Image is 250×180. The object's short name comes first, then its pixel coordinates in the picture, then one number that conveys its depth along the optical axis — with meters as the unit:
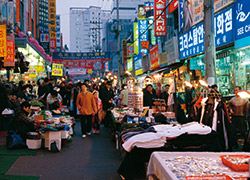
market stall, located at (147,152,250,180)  3.51
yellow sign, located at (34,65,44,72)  25.10
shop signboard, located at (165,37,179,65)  16.41
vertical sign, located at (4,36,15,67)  13.49
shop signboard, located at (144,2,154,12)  30.45
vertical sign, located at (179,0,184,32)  15.76
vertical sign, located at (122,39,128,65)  34.25
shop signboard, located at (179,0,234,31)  11.59
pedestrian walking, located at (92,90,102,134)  13.10
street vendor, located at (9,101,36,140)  9.48
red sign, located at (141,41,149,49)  26.80
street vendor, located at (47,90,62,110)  12.72
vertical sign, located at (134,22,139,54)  32.73
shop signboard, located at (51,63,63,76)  36.00
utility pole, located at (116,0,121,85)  30.86
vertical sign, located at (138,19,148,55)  28.62
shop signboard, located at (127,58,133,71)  32.47
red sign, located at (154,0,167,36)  20.23
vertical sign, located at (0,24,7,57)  12.63
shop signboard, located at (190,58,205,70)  15.28
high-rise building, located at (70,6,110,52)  183.50
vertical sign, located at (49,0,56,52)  35.31
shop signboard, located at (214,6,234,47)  10.32
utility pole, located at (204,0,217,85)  8.48
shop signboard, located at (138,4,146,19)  32.84
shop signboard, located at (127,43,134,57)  34.81
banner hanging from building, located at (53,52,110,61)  36.41
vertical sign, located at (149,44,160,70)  21.39
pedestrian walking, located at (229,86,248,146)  10.38
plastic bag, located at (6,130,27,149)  9.22
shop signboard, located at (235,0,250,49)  9.16
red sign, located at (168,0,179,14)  19.98
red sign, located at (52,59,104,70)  36.56
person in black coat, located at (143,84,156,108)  12.98
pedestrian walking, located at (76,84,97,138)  11.92
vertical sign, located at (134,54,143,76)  27.50
